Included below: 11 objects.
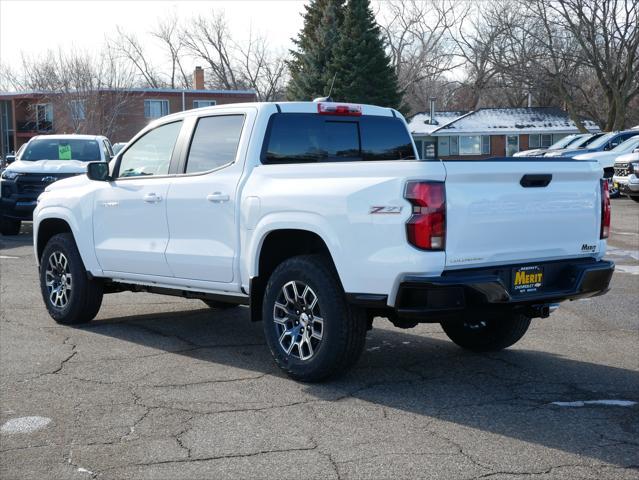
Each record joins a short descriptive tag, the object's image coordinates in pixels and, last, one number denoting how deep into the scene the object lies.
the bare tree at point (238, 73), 74.94
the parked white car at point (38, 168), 17.66
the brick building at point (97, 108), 58.16
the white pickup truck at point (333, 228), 5.48
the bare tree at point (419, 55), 73.31
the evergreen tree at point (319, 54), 50.19
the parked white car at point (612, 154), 26.64
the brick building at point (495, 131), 58.56
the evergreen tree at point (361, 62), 49.75
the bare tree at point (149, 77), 76.62
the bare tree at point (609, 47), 45.62
